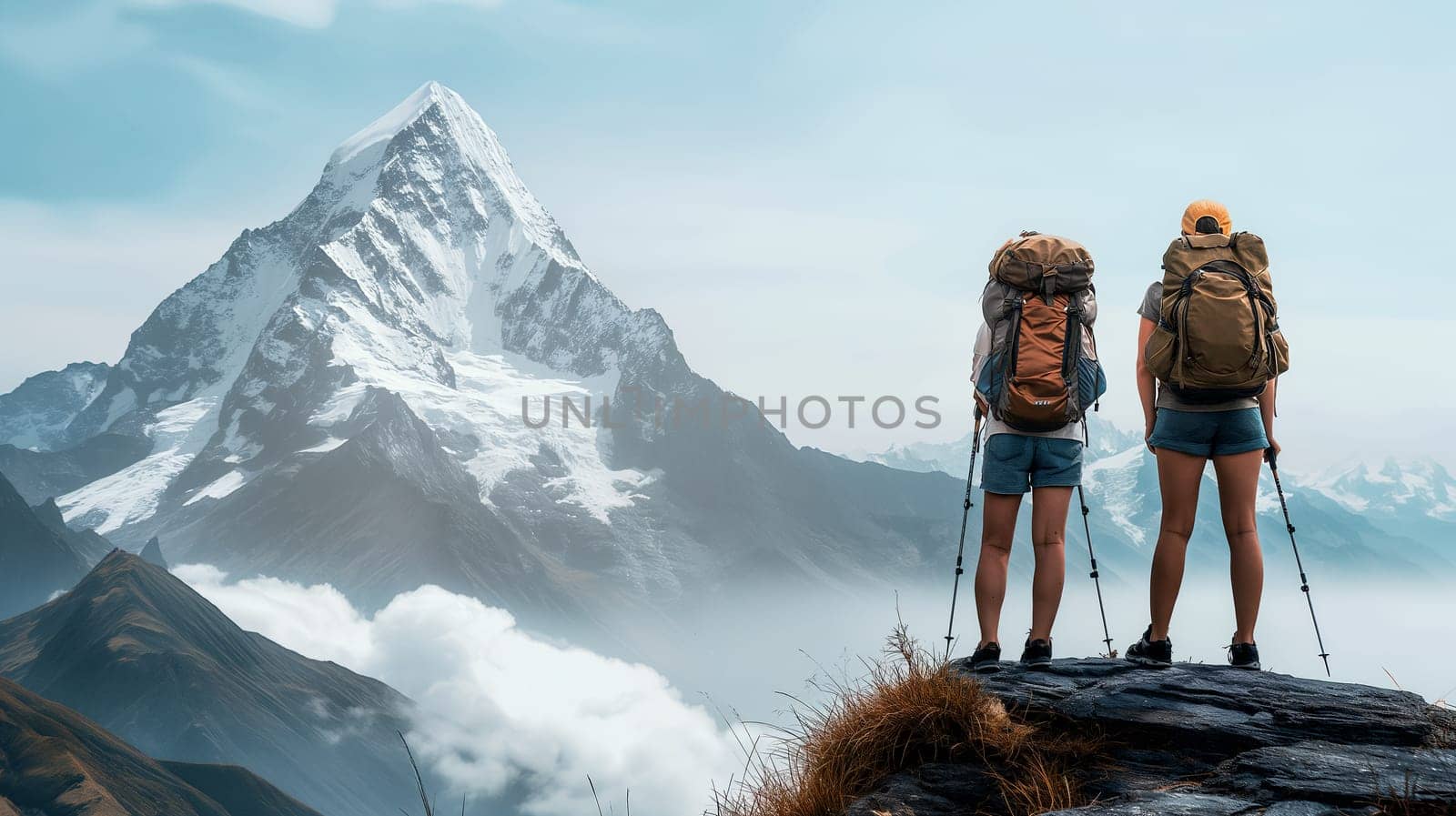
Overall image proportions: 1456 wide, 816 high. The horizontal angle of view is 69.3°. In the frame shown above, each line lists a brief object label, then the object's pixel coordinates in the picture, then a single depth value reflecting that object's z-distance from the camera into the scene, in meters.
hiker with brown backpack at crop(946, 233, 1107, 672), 7.58
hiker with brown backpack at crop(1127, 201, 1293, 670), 7.54
